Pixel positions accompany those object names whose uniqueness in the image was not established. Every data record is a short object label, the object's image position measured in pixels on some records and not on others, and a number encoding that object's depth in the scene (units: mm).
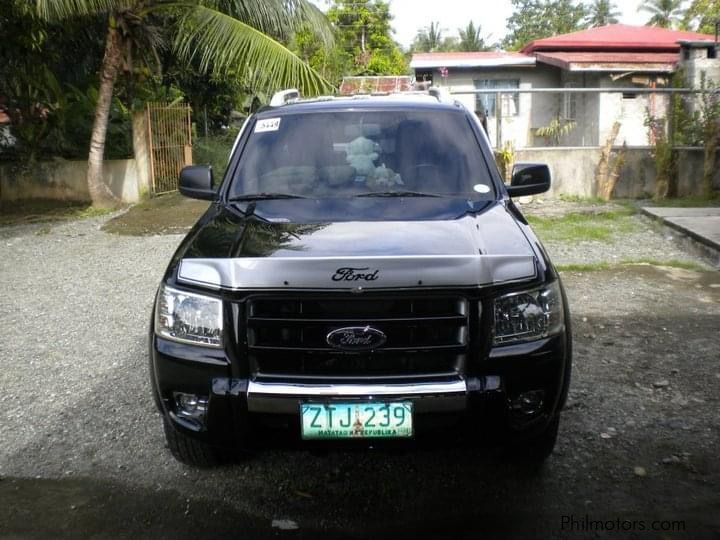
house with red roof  13828
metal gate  14664
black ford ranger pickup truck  2951
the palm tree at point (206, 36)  12148
